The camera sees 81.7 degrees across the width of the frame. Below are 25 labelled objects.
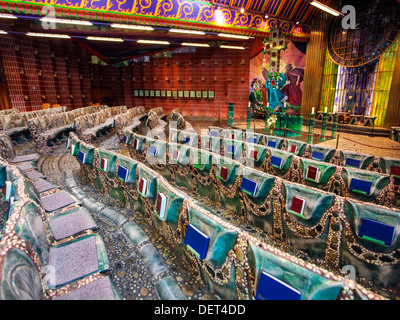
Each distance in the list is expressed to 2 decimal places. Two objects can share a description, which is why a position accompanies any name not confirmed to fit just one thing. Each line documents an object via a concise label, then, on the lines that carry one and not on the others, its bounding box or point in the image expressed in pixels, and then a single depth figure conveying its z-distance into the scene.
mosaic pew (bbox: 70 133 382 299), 1.20
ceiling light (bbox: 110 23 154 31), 9.05
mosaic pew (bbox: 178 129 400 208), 2.79
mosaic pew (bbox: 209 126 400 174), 3.43
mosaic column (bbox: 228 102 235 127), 11.40
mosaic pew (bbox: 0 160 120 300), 1.29
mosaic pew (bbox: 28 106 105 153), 6.69
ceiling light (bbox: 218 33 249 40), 11.55
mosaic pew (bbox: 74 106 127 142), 6.78
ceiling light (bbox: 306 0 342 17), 8.43
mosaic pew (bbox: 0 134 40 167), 4.19
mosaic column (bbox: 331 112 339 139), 8.68
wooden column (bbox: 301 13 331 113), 12.98
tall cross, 8.07
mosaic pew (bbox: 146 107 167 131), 8.68
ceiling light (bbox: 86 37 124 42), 11.55
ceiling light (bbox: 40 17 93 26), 8.17
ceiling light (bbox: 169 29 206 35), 10.20
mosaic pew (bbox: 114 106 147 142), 7.65
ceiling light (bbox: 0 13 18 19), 7.73
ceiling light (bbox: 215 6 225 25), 10.23
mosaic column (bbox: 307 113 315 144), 7.66
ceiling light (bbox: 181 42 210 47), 13.35
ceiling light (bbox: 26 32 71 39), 10.63
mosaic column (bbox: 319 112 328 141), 8.42
